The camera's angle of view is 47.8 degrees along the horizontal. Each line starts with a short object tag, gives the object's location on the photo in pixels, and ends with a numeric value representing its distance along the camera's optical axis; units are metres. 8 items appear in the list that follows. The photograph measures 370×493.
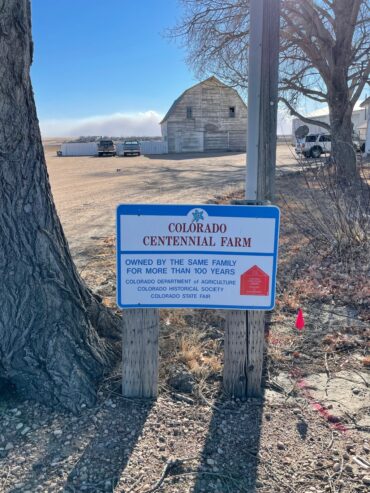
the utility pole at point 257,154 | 2.70
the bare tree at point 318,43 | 13.92
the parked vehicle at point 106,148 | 43.06
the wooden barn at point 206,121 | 45.94
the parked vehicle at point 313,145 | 31.08
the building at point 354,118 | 35.44
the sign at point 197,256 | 2.46
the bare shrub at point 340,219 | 5.62
